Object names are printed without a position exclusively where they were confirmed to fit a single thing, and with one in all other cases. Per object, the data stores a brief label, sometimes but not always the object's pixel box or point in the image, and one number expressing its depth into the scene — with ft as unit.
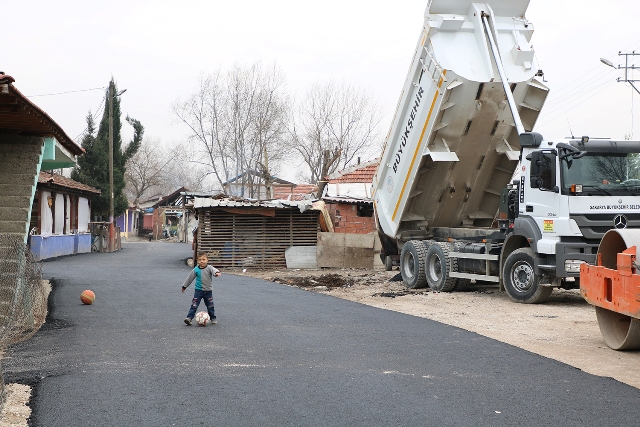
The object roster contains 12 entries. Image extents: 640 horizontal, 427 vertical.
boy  37.24
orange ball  44.57
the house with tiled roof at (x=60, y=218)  102.89
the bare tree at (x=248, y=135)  156.35
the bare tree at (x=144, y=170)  270.26
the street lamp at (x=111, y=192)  135.95
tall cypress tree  145.38
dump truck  42.04
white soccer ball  36.01
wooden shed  84.28
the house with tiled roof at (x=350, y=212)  102.27
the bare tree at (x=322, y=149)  175.42
